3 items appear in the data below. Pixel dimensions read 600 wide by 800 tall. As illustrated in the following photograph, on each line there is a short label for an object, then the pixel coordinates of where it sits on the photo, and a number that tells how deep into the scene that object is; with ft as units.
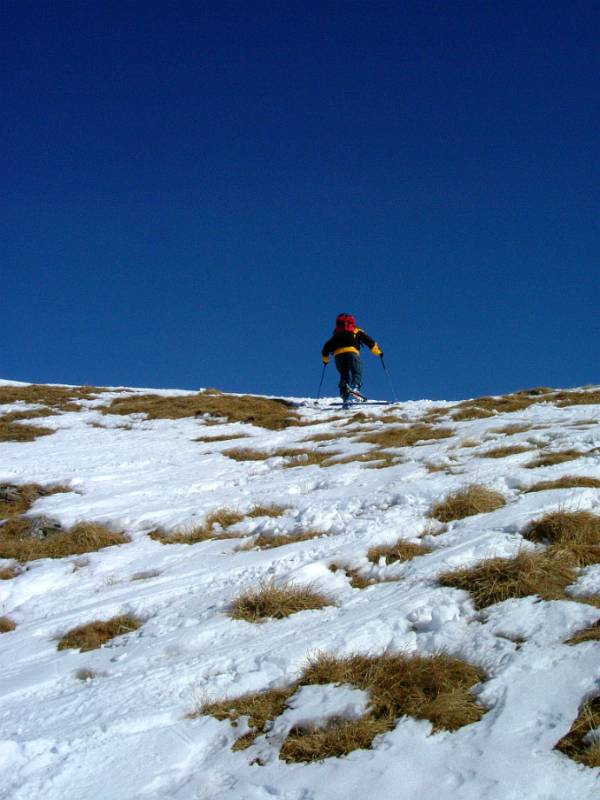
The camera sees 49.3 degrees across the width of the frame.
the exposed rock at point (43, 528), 24.56
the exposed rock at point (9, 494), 29.25
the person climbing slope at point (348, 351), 62.23
